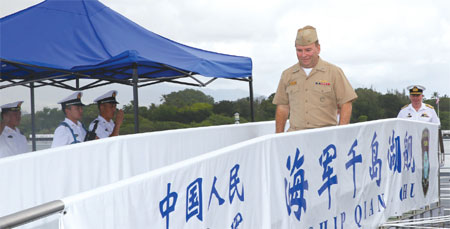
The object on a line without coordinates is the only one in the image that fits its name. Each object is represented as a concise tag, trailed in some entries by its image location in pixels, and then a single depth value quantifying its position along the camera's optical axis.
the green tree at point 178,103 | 29.20
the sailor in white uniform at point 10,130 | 7.94
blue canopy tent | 7.62
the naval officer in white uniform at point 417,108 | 8.27
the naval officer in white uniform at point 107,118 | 7.90
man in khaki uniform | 5.10
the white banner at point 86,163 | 3.45
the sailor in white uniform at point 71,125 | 6.68
